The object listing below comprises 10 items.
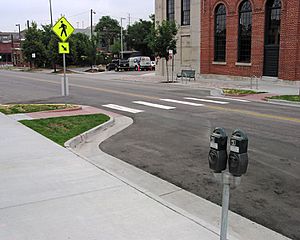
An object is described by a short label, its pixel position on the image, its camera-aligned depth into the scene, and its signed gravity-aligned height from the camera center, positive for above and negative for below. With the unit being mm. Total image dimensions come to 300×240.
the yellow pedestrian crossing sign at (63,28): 15445 +1248
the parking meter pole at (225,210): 3889 -1485
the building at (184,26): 36812 +3191
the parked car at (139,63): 59000 -434
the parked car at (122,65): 57875 -783
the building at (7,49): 111988 +3204
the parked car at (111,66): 60438 -889
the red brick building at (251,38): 26922 +1692
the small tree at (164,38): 32250 +1763
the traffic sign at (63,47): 15656 +528
